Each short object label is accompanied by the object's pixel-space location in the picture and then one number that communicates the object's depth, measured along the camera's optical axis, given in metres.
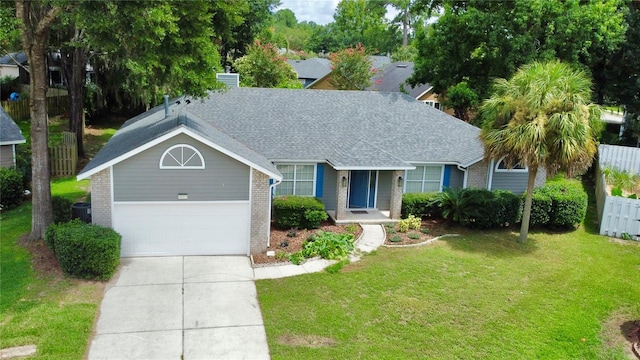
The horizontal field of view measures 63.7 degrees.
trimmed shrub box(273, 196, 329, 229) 18.30
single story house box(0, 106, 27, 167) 21.55
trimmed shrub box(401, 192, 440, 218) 20.06
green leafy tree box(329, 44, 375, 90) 40.59
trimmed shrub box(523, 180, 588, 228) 19.48
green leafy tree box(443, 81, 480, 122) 29.00
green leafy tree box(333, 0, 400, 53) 89.00
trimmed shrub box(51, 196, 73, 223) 17.31
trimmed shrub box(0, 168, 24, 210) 19.88
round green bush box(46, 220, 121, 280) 13.66
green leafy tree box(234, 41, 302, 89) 38.25
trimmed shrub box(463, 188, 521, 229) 19.28
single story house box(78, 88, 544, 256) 15.36
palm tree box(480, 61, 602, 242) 16.64
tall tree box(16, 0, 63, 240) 14.77
